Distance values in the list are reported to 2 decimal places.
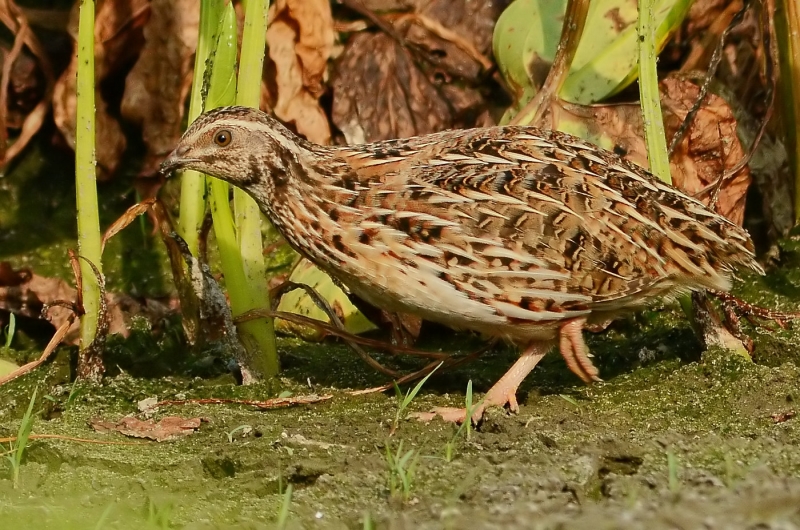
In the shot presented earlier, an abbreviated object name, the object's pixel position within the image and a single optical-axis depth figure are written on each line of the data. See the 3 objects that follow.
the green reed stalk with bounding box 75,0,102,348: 8.55
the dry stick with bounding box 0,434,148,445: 7.85
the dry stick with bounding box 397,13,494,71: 13.46
